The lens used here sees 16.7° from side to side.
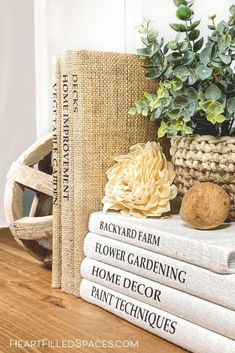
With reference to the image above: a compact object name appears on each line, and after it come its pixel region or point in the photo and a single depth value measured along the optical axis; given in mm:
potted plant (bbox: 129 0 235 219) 703
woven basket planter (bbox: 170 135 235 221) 697
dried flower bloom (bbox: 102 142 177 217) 730
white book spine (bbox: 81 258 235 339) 602
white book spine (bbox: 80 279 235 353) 610
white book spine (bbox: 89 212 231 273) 610
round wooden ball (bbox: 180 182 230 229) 667
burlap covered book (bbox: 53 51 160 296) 761
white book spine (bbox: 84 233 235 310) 604
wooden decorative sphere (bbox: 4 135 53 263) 856
